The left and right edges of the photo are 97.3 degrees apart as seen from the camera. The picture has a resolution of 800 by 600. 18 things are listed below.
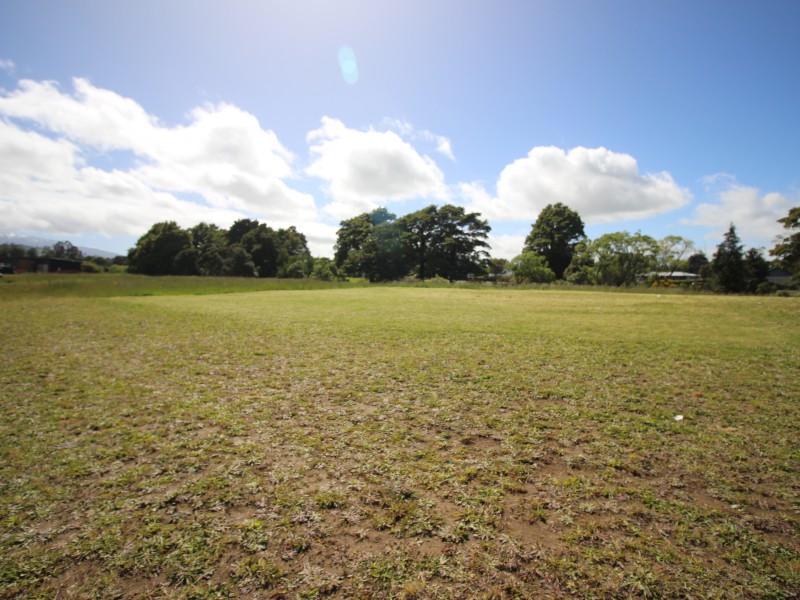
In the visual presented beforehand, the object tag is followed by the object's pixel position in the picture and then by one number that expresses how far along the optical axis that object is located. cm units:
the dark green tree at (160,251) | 5847
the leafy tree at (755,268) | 3700
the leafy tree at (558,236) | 5997
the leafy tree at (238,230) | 7950
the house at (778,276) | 6387
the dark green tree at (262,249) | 6619
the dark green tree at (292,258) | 6575
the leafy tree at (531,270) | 5147
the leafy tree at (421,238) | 6247
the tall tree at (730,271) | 3638
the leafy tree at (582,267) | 4941
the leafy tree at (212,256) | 5978
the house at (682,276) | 6313
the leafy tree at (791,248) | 3572
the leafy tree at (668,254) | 4866
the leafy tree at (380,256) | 5978
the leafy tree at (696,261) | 9212
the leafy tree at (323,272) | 6481
